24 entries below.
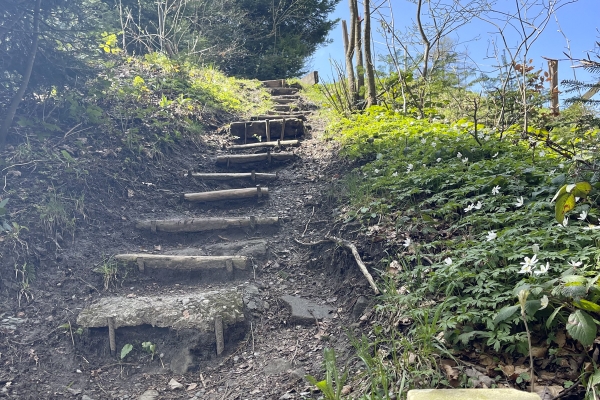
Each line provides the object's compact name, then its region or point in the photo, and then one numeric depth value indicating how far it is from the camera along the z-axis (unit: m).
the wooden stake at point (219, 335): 3.33
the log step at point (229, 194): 5.60
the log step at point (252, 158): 6.70
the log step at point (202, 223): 4.90
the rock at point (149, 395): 2.99
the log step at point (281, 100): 10.48
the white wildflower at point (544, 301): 1.89
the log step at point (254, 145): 7.25
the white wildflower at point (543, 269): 2.07
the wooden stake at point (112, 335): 3.42
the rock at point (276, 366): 2.99
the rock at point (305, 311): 3.49
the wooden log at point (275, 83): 12.67
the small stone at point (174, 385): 3.06
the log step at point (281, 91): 11.59
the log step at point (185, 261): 4.19
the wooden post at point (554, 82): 6.28
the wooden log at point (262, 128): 7.80
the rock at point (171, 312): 3.42
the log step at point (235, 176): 6.20
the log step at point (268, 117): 8.44
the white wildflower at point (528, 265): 2.14
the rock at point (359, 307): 3.26
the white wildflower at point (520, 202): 2.94
